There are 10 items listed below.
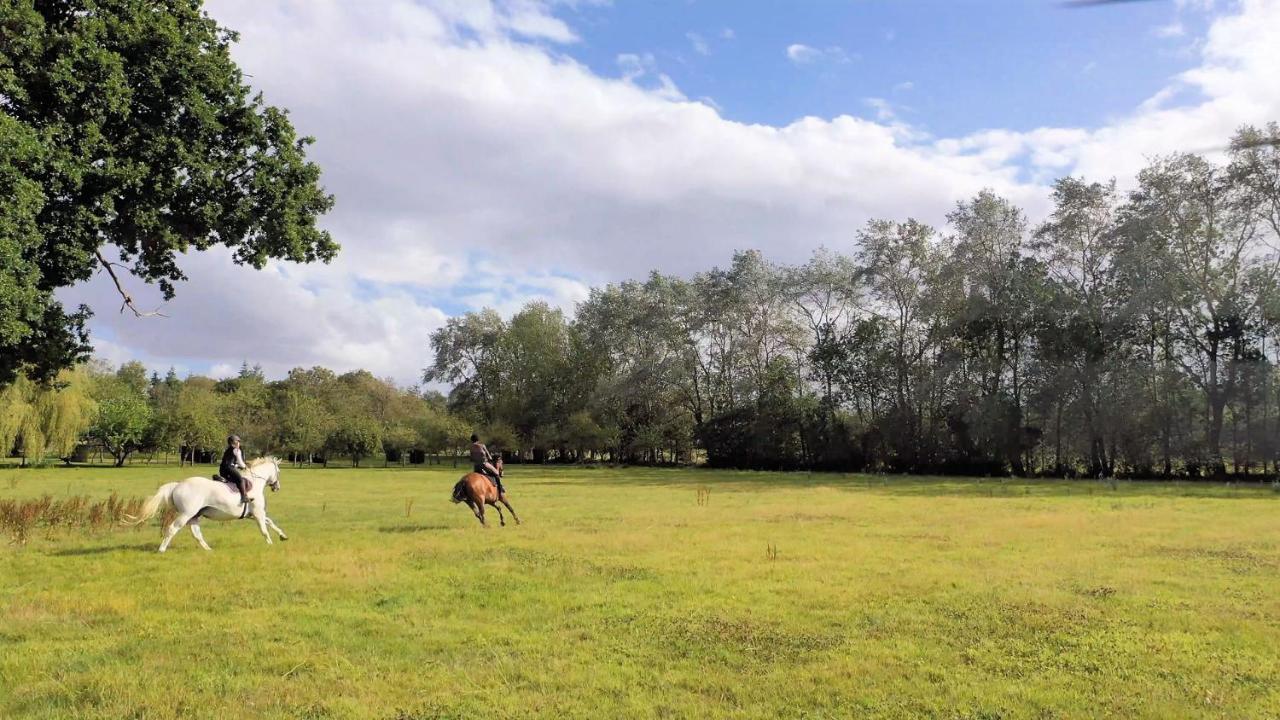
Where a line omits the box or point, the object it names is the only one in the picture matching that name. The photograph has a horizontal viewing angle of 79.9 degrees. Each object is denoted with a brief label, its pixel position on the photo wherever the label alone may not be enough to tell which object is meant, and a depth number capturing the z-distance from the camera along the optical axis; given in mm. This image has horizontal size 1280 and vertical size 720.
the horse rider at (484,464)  19648
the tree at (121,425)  70125
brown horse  18703
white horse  15078
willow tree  53344
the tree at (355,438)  81750
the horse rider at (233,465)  15738
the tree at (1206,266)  42594
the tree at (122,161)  15469
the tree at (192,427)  73812
